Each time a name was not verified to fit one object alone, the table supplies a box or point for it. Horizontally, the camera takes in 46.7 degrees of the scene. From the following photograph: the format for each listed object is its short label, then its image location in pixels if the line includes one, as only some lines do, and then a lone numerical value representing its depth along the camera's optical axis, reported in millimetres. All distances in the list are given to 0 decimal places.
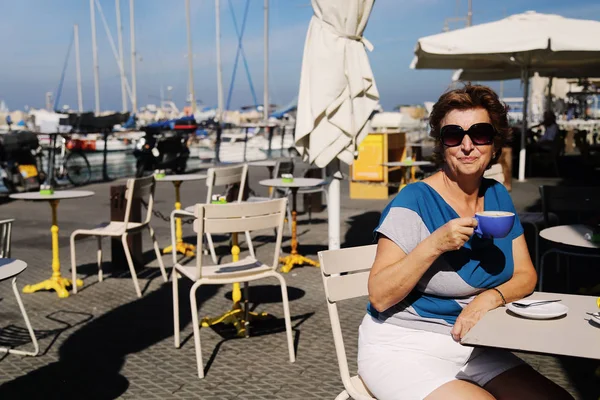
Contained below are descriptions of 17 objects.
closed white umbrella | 5941
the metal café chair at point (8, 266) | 3375
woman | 2385
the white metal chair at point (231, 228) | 4340
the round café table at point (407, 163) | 11055
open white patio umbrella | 10562
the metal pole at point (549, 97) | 22525
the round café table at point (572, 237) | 4215
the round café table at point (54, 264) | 6211
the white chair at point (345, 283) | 2617
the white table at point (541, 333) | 1977
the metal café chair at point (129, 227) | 6172
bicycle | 16431
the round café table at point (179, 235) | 8008
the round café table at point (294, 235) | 7184
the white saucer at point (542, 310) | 2250
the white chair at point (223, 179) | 7035
